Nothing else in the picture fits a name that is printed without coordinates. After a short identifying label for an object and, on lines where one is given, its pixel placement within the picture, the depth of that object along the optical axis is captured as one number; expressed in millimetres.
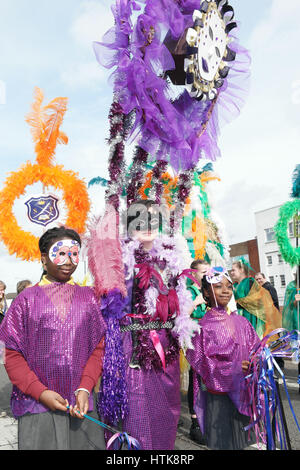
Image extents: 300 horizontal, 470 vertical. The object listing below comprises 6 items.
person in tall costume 2242
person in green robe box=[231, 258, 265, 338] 4297
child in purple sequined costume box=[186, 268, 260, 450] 2350
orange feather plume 3715
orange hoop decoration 3316
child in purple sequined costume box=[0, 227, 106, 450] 1795
